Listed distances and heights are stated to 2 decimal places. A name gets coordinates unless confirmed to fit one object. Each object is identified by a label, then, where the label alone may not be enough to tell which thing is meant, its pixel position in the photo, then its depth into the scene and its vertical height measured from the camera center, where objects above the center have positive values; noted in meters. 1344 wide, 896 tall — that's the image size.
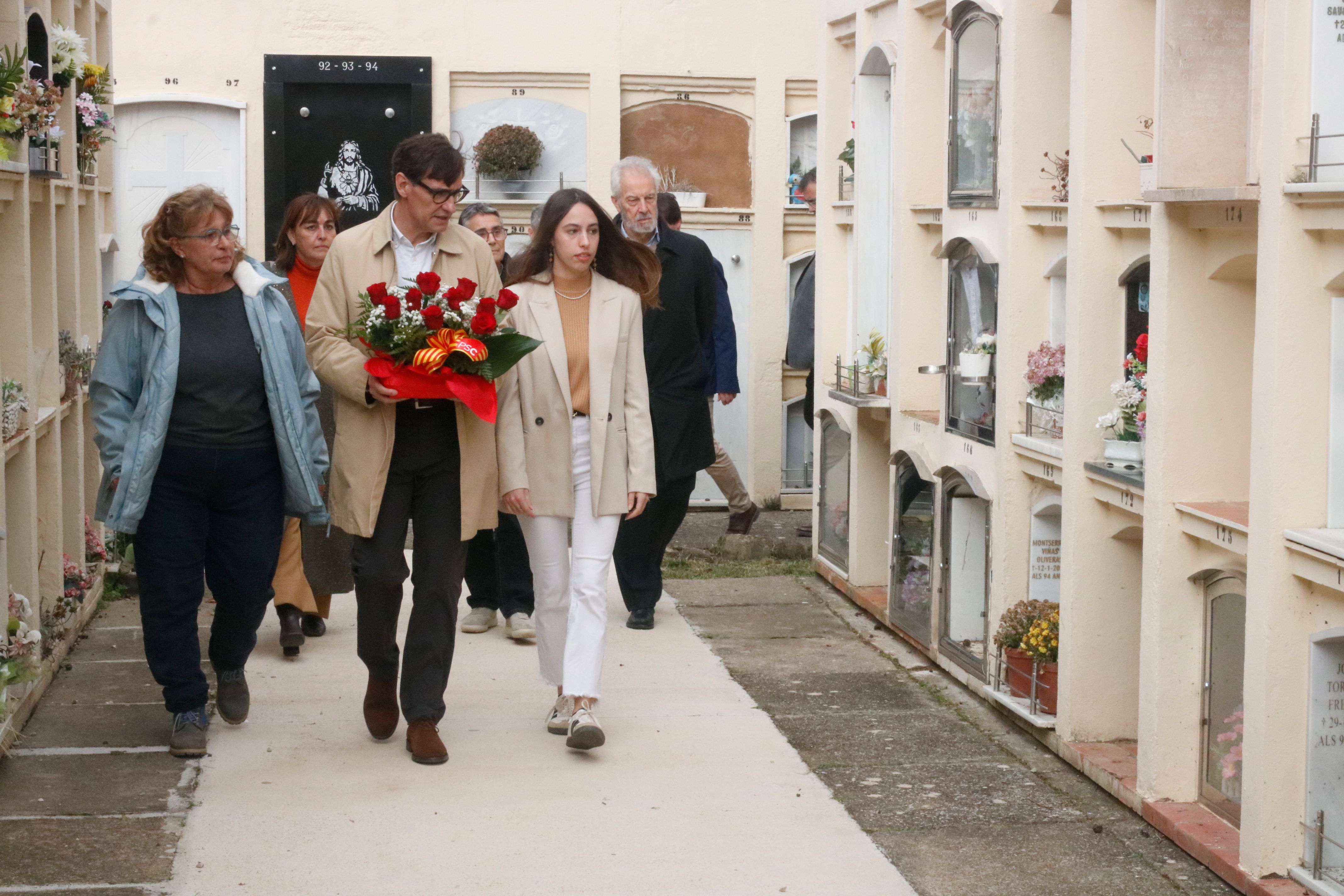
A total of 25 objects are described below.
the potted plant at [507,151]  11.98 +1.00
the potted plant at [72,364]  8.02 -0.32
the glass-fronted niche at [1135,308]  5.96 -0.03
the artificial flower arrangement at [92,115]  8.30 +0.88
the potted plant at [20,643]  5.58 -1.19
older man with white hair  8.08 -0.48
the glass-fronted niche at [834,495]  9.55 -1.11
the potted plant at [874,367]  8.88 -0.36
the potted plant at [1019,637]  6.59 -1.29
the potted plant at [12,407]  6.54 -0.43
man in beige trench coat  5.64 -0.51
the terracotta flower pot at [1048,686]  6.42 -1.44
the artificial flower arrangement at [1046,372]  6.50 -0.28
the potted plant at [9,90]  5.75 +0.68
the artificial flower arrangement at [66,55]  7.55 +1.05
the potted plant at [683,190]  12.29 +0.76
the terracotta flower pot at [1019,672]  6.59 -1.42
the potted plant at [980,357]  7.20 -0.25
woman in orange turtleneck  7.22 -1.03
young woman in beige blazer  5.91 -0.44
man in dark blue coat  8.87 -0.25
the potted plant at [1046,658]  6.43 -1.34
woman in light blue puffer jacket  5.62 -0.42
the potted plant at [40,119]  6.26 +0.68
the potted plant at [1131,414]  5.79 -0.39
